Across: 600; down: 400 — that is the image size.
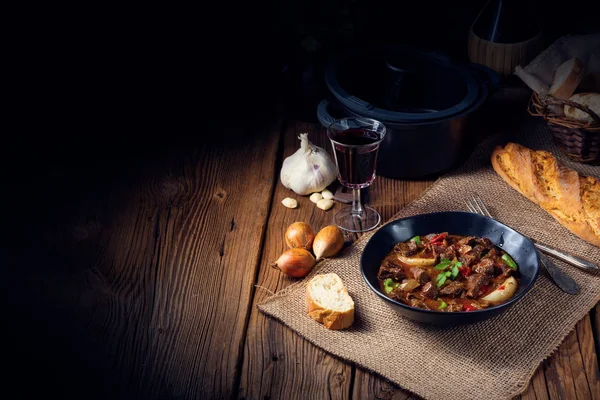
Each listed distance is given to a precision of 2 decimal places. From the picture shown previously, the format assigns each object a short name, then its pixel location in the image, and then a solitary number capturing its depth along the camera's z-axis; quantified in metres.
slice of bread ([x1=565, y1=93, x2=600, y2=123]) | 2.73
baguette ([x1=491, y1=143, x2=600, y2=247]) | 2.49
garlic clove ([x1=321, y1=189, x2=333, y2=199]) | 2.77
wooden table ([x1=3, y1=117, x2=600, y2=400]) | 2.01
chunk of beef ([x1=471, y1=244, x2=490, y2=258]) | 2.20
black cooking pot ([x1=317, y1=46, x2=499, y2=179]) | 2.65
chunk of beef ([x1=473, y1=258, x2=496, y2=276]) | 2.12
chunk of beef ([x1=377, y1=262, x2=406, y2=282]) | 2.14
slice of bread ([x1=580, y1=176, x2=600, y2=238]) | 2.46
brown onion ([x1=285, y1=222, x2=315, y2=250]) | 2.47
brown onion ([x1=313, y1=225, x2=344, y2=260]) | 2.40
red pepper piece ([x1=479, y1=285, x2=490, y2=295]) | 2.07
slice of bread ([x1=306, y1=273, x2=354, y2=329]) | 2.12
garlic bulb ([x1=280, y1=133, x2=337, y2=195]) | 2.75
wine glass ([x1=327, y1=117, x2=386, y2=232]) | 2.38
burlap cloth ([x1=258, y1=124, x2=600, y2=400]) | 1.96
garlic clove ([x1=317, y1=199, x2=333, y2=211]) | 2.71
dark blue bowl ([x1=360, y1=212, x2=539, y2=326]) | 1.97
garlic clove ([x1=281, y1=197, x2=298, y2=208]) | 2.74
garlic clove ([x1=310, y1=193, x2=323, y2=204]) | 2.76
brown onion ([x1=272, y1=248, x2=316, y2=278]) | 2.34
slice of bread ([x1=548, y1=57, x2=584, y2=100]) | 2.84
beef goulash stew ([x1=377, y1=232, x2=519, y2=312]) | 2.06
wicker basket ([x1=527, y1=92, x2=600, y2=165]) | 2.71
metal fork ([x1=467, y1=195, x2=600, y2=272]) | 2.33
